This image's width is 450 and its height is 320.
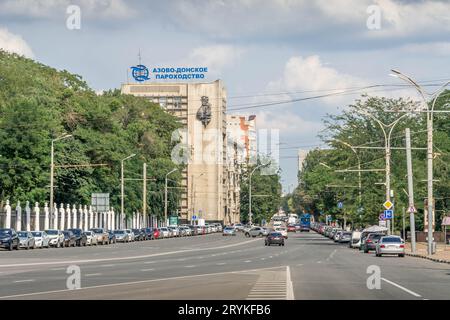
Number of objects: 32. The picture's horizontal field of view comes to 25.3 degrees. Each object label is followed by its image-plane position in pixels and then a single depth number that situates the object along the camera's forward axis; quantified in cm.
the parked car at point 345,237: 9924
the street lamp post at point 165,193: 13961
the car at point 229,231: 13900
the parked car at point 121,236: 10262
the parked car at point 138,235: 11019
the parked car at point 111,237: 9788
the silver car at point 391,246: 6200
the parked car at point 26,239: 7288
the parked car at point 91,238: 8825
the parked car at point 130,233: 10580
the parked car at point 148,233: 11602
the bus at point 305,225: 19125
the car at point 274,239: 8678
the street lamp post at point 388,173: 7644
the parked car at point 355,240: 8464
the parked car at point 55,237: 7975
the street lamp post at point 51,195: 8316
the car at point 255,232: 13188
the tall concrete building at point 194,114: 19500
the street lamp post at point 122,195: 10864
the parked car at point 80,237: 8550
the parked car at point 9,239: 6900
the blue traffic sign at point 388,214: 7288
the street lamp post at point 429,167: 5902
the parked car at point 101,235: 9175
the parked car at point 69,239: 8262
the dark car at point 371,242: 7278
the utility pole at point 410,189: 6509
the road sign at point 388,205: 7238
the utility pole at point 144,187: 11845
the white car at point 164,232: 12512
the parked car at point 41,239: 7638
